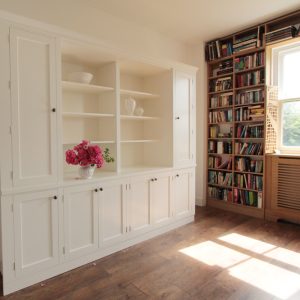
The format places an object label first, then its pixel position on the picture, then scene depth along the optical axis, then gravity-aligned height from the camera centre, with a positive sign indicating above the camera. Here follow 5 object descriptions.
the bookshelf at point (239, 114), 3.52 +0.40
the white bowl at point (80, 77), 2.52 +0.67
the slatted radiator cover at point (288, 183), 3.29 -0.59
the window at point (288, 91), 3.48 +0.72
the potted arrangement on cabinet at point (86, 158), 2.27 -0.16
